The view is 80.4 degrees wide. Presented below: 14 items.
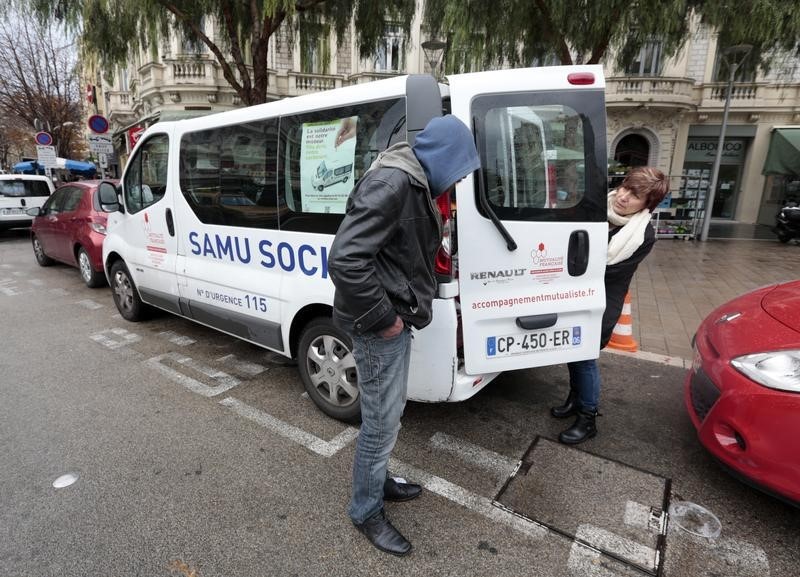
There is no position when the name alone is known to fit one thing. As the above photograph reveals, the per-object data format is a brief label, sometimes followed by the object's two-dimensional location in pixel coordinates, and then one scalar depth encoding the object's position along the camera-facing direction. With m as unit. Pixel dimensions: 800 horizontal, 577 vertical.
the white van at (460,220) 2.49
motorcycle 12.62
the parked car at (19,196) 12.15
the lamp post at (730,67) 10.22
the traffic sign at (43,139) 15.91
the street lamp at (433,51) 8.91
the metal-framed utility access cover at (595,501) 2.26
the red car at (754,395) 2.15
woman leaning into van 2.75
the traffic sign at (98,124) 12.13
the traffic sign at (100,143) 12.24
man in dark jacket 1.75
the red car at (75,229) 7.08
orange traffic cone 4.80
